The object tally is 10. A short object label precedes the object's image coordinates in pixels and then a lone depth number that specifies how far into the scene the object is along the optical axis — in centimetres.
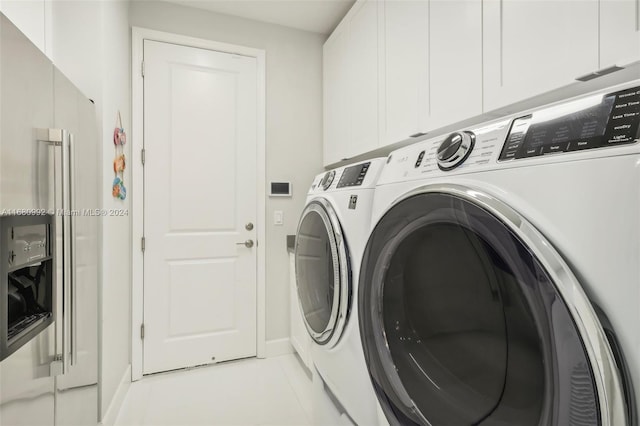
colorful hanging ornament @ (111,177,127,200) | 165
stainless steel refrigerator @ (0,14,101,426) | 72
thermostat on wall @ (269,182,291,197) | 237
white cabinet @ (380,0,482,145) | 112
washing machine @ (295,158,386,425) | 97
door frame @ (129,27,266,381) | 202
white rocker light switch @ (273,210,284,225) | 238
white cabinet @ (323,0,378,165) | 173
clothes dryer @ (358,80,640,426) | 38
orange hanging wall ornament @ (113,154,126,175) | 168
